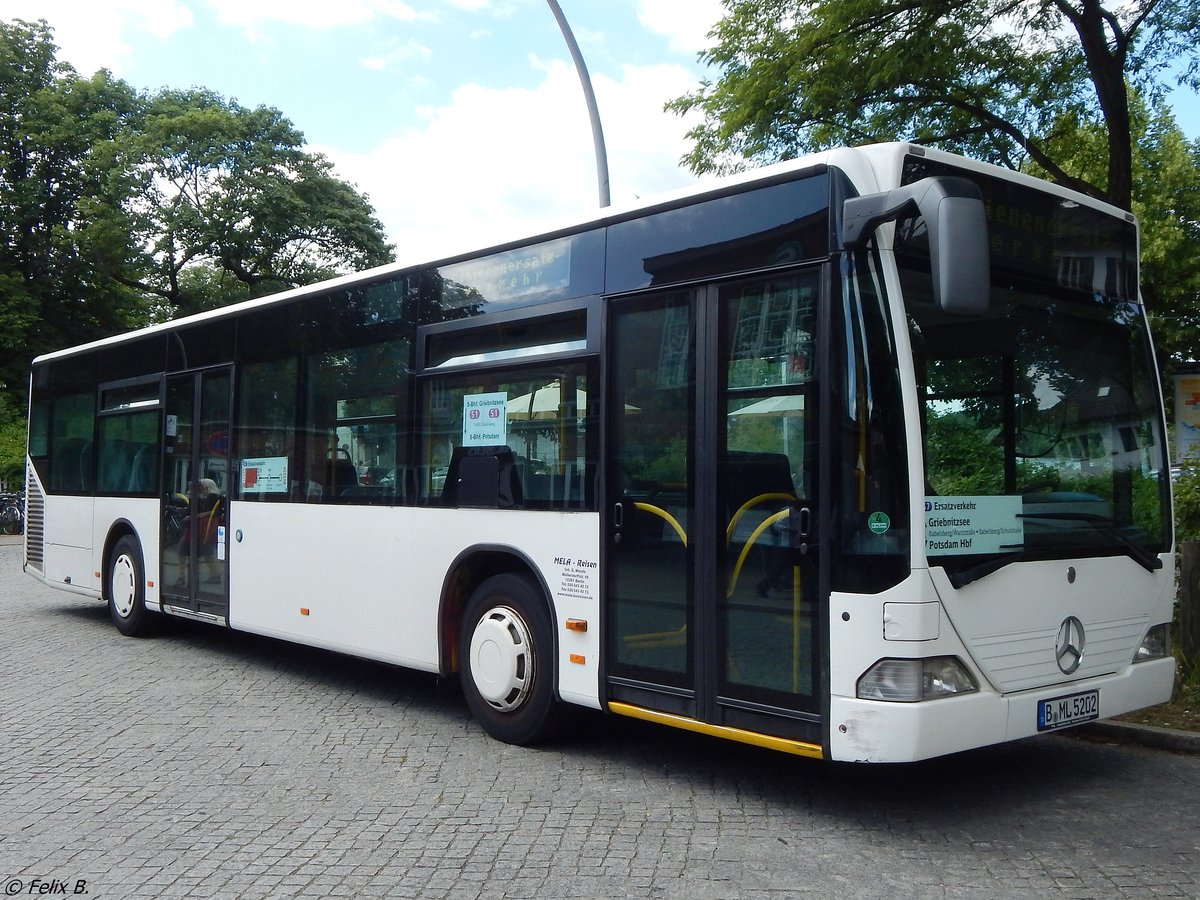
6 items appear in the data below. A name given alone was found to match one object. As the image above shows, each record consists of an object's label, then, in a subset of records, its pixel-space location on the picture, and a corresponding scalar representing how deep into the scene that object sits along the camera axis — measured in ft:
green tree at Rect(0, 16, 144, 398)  112.98
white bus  16.26
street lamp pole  39.42
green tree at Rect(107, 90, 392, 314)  122.31
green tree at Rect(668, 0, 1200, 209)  34.83
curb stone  21.74
